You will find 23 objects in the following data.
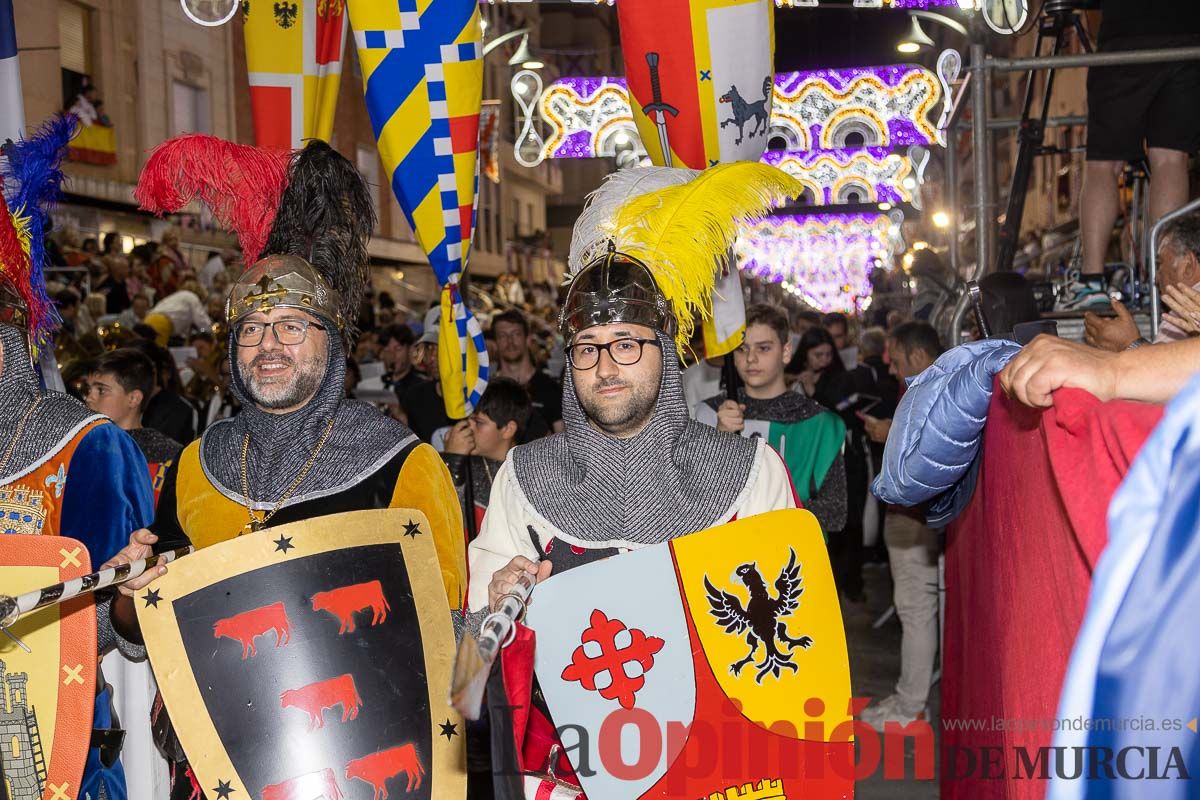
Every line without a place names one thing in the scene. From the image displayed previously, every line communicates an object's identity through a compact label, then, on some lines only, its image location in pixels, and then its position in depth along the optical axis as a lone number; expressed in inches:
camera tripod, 194.7
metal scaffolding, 146.4
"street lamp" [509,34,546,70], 331.3
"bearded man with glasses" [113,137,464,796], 111.0
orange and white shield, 98.1
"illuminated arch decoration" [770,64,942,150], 369.1
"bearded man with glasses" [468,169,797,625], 101.1
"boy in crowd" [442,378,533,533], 171.3
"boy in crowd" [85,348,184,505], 182.1
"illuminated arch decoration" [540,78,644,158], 361.1
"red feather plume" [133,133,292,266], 127.1
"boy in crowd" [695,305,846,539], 192.9
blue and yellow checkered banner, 156.6
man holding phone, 199.0
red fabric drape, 64.3
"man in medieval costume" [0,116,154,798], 111.0
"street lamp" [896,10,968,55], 293.0
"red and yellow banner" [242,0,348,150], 169.3
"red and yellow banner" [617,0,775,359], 150.3
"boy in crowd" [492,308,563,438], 264.7
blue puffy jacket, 86.6
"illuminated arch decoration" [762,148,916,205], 433.1
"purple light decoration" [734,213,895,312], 680.4
